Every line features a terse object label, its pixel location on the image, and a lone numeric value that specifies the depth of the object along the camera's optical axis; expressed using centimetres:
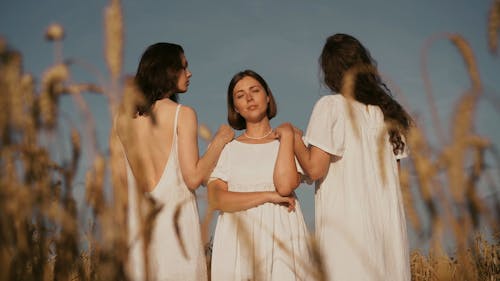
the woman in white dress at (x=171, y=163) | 356
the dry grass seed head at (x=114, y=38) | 114
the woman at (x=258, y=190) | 395
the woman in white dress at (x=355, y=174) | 354
